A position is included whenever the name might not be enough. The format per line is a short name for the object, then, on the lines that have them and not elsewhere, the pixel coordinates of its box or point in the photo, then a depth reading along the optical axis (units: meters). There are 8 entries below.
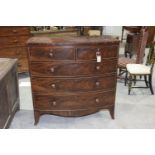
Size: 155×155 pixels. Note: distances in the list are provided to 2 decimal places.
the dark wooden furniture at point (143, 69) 3.70
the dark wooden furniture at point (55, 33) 4.53
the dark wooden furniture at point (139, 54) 3.88
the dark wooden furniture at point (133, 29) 6.26
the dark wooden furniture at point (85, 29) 5.07
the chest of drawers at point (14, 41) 4.02
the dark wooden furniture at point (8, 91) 2.49
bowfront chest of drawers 2.50
